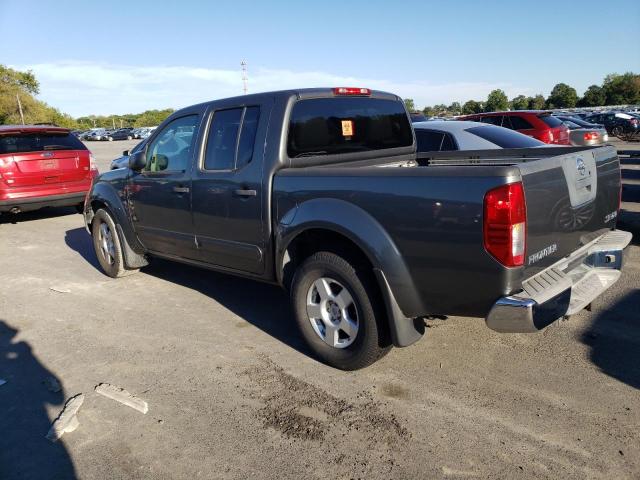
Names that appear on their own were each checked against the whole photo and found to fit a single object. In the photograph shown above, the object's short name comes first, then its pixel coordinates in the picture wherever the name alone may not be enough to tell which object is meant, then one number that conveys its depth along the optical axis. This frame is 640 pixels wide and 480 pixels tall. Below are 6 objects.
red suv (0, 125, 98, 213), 8.54
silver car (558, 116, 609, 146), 13.74
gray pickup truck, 2.77
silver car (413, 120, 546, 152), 6.79
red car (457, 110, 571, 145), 11.45
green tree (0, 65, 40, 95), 61.84
